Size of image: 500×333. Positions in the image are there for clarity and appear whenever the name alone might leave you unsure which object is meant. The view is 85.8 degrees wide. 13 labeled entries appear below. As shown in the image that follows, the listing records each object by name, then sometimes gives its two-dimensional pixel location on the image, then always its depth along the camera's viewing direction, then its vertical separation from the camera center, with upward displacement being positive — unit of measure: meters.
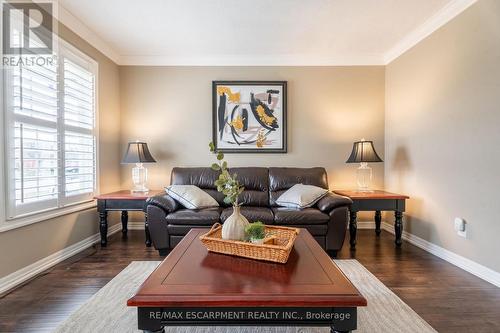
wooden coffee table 1.15 -0.59
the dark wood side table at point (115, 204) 3.17 -0.49
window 2.26 +0.29
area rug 1.67 -1.02
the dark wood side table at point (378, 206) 3.19 -0.50
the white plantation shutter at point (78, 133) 2.94 +0.35
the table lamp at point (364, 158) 3.54 +0.08
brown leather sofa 2.89 -0.59
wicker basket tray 1.53 -0.51
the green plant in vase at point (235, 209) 1.74 -0.31
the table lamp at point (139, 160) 3.55 +0.04
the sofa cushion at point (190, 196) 3.07 -0.39
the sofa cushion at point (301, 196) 3.13 -0.39
